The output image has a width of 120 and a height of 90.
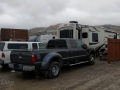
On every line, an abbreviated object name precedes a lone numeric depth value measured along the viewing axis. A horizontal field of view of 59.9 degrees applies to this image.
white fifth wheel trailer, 9.21
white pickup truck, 5.55
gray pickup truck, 4.37
